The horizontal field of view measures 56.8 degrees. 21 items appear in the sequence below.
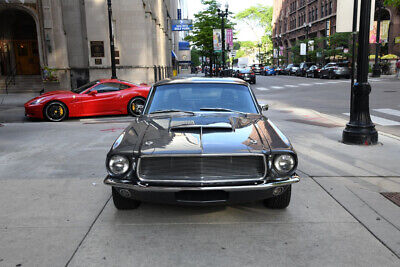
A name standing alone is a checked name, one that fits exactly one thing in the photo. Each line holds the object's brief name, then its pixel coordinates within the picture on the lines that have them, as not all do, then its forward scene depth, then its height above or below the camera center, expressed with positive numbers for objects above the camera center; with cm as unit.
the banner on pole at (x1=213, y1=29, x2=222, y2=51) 3431 +273
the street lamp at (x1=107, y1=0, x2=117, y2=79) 1647 +128
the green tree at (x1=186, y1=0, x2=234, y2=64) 4031 +490
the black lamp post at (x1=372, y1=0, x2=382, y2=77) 3244 +29
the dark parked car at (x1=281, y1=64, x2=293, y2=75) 5480 -34
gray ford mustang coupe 351 -92
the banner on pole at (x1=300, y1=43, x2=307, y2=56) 5716 +280
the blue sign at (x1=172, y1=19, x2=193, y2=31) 4208 +513
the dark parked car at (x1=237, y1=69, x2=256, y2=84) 3375 -58
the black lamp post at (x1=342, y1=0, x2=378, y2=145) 756 -73
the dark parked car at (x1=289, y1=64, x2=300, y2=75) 5137 -20
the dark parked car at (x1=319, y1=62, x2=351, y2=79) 3509 -41
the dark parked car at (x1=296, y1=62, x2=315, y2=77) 4566 -15
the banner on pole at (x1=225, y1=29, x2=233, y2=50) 3772 +315
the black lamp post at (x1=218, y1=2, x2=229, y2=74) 3280 +486
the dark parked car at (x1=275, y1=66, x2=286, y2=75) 5791 -33
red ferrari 1197 -94
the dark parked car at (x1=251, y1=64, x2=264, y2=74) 6242 -29
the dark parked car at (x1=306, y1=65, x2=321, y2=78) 3969 -43
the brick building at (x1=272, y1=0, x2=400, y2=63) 4794 +831
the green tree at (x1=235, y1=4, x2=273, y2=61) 10719 +1482
